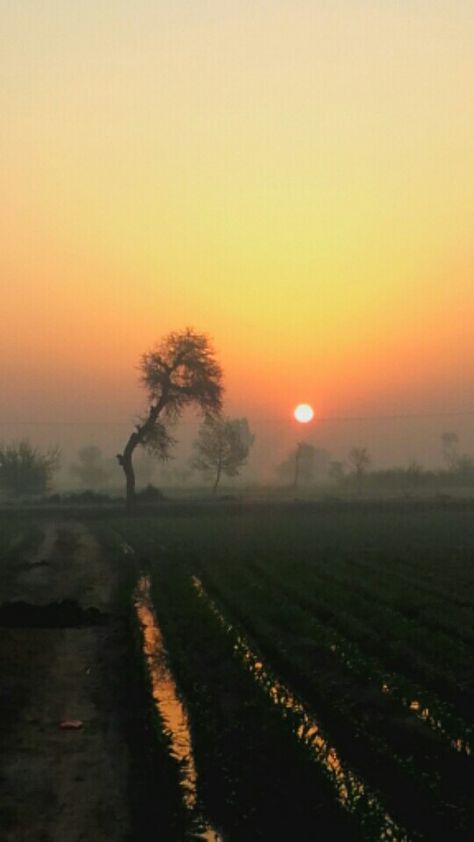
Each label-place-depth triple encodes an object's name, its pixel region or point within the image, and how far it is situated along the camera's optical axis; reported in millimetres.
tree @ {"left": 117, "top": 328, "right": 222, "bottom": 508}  69500
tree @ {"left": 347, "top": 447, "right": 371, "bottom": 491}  132625
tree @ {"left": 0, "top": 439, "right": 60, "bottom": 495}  107375
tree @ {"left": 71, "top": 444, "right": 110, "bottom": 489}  186875
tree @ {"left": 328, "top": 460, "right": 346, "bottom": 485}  173750
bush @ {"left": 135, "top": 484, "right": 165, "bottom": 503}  76875
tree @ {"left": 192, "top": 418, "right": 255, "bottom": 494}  121750
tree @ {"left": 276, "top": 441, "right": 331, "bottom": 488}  192150
